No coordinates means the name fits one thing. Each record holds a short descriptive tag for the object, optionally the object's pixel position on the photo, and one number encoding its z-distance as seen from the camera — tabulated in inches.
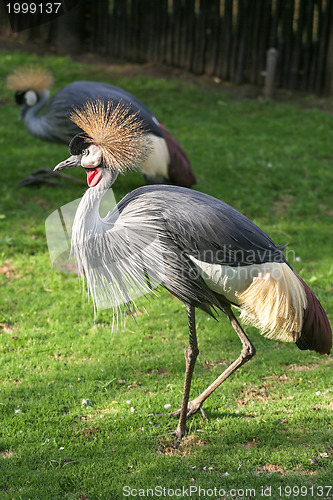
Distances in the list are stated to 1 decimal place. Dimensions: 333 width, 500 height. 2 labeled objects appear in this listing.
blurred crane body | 424.8
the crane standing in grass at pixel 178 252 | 221.8
